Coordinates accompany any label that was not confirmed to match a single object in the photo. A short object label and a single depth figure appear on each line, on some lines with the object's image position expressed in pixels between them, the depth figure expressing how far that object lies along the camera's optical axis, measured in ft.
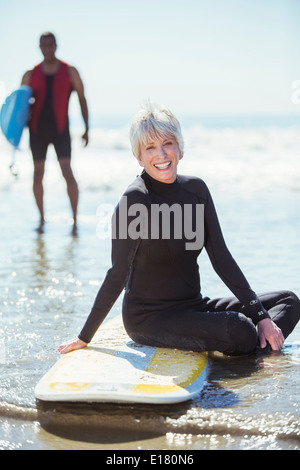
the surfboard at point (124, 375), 8.37
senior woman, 9.71
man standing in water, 22.27
